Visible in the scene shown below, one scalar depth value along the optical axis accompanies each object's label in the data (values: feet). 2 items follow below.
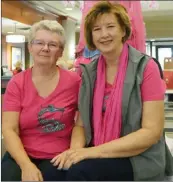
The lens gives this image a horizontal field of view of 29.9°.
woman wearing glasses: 4.00
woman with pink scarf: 3.48
